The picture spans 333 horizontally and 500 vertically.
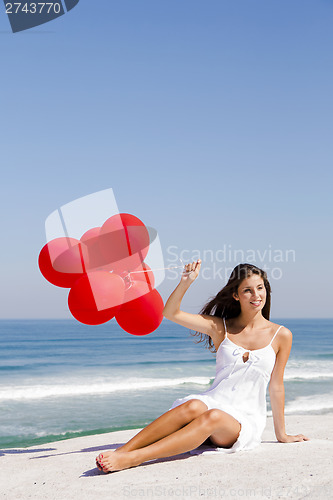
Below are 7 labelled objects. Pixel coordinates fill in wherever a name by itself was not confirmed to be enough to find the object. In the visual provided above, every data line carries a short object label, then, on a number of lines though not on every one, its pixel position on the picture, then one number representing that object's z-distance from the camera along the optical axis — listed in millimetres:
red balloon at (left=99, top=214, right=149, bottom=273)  4698
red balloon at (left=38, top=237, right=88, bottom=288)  4621
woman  3832
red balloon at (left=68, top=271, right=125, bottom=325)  4418
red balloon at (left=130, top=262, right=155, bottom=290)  4836
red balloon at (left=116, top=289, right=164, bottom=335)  4734
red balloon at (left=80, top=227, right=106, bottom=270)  4676
